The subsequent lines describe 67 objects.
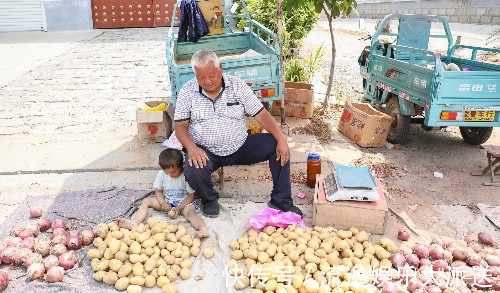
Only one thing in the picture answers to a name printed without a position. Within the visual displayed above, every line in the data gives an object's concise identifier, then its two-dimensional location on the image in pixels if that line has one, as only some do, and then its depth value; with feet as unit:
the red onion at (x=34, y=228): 11.66
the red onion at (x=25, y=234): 11.39
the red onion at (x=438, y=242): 11.30
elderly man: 12.62
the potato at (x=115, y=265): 10.14
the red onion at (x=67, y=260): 10.42
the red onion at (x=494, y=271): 9.98
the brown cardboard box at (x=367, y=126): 18.24
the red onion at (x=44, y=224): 12.05
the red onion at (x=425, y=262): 10.39
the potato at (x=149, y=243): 10.81
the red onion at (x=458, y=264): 10.27
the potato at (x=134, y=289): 9.50
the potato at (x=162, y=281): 9.84
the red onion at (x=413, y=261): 10.46
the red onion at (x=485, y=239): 11.52
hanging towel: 22.59
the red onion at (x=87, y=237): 11.32
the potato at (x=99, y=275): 10.05
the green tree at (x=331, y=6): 19.10
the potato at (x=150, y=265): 10.17
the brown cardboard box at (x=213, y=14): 24.27
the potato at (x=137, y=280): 9.76
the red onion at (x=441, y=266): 10.23
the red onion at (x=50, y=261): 10.31
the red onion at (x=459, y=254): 10.59
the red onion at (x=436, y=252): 10.69
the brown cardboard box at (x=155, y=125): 18.22
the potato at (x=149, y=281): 9.83
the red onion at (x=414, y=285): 9.66
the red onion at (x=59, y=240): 11.10
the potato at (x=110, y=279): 9.93
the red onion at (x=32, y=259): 10.40
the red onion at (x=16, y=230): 11.63
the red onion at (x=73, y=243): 11.12
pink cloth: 11.90
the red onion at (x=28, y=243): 10.90
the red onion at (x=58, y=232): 11.48
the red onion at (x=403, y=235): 11.69
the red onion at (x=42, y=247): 10.78
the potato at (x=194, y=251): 10.93
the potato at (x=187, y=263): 10.39
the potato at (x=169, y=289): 9.53
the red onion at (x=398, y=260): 10.41
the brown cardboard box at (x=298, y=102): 21.65
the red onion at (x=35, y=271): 10.05
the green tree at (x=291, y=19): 35.53
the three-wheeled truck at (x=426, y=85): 15.46
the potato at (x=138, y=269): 10.01
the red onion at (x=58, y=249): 10.74
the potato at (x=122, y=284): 9.75
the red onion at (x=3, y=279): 9.74
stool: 14.92
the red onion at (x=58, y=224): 11.94
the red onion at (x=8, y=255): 10.57
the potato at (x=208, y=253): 10.88
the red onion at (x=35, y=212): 12.81
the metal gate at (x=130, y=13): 62.34
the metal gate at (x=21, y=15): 60.23
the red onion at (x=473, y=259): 10.38
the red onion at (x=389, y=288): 9.44
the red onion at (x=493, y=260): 10.35
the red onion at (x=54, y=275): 9.98
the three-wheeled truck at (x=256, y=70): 16.99
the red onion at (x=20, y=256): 10.53
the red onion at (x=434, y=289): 9.44
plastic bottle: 14.82
